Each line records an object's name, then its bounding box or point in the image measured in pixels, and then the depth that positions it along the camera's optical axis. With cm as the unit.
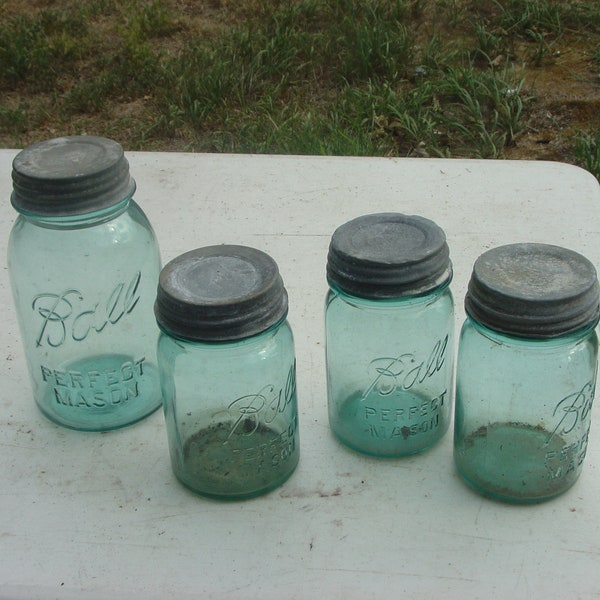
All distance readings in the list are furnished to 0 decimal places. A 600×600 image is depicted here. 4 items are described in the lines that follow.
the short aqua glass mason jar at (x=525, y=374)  83
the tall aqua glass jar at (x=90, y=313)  103
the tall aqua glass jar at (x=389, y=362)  94
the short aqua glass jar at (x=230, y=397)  88
